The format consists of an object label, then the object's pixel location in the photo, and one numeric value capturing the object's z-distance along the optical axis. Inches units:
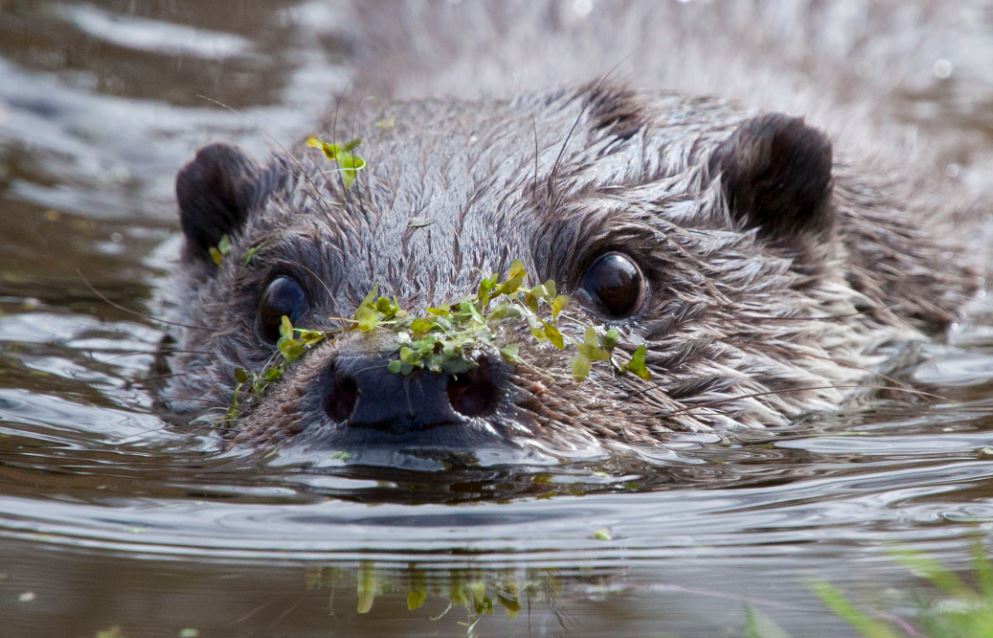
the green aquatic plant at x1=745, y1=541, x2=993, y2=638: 188.7
